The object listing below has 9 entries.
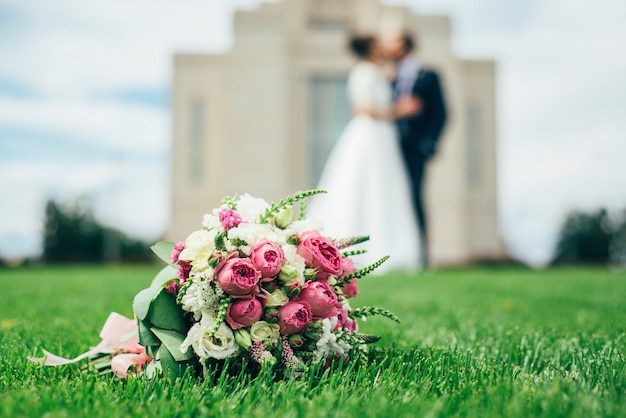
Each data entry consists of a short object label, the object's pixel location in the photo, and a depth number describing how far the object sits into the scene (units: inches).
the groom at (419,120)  410.3
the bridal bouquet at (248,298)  77.3
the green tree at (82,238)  1222.9
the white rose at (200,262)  77.9
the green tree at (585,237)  1235.2
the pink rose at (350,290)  91.6
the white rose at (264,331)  78.9
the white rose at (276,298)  79.0
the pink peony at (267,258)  76.8
